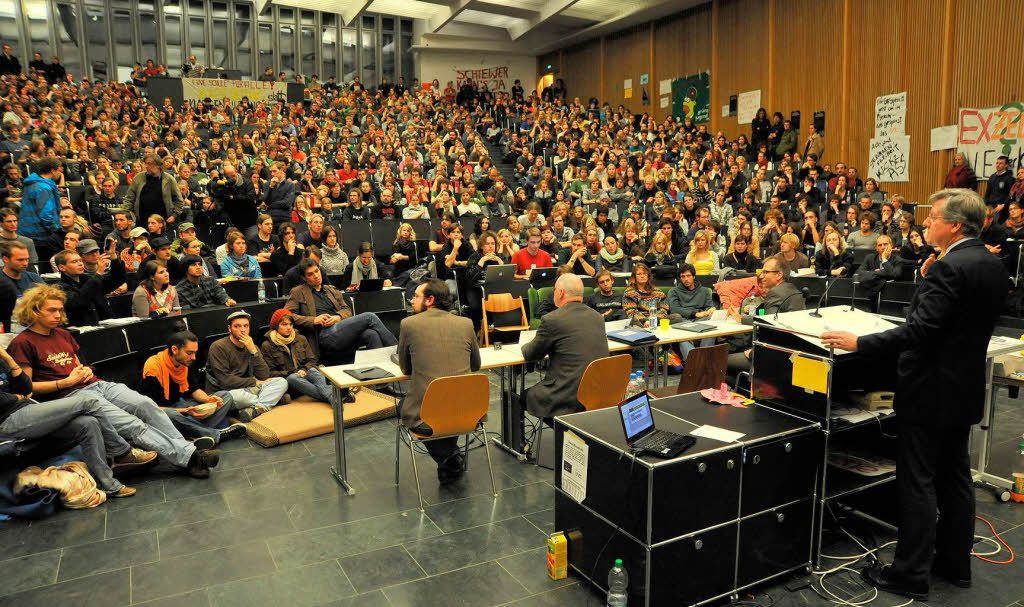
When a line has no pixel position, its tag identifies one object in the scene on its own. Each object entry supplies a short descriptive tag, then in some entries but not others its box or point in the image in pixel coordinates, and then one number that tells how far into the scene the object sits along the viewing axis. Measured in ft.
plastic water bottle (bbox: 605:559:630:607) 9.54
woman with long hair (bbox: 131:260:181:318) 19.89
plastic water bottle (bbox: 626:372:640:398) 18.19
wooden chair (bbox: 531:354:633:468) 14.43
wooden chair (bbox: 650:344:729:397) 15.90
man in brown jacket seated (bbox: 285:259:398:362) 21.77
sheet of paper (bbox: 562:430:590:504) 10.59
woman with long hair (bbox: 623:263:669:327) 20.57
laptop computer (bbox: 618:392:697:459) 9.62
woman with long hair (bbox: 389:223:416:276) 29.68
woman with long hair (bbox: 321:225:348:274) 26.89
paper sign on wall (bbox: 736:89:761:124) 54.03
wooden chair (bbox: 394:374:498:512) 13.52
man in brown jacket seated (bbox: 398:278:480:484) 14.07
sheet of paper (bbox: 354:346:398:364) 16.00
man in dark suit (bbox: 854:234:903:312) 28.19
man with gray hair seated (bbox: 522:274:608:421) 14.64
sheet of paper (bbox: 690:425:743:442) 10.23
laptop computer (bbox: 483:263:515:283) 25.84
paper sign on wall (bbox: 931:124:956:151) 41.24
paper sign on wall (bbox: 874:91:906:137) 43.98
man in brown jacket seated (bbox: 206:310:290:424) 18.61
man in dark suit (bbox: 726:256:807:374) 18.84
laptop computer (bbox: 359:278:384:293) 24.88
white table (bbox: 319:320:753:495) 14.57
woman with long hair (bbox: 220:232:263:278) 24.89
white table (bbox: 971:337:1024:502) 13.87
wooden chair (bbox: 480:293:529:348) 22.00
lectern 10.93
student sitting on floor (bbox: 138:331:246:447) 17.01
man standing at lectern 9.83
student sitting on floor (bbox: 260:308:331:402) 19.83
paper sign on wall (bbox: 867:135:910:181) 44.01
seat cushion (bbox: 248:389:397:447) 17.42
